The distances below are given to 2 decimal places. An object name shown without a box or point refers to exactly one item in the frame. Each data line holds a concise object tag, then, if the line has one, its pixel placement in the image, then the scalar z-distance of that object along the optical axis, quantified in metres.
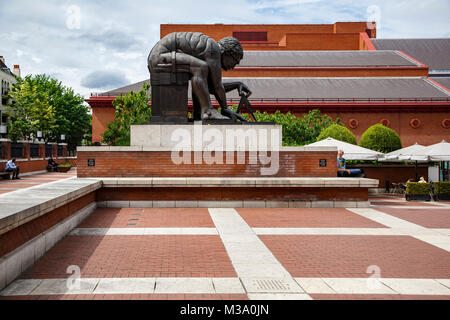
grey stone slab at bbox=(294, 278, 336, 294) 4.71
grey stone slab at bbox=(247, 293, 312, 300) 4.47
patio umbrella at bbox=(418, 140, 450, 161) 17.82
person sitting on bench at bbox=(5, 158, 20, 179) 25.95
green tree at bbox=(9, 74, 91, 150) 47.54
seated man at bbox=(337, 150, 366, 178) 13.43
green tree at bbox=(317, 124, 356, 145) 23.33
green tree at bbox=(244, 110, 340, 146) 27.61
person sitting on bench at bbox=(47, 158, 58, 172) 36.00
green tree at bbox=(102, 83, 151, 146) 24.86
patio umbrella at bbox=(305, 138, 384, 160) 18.38
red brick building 39.34
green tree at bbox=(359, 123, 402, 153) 25.09
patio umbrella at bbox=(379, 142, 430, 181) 18.61
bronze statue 12.22
